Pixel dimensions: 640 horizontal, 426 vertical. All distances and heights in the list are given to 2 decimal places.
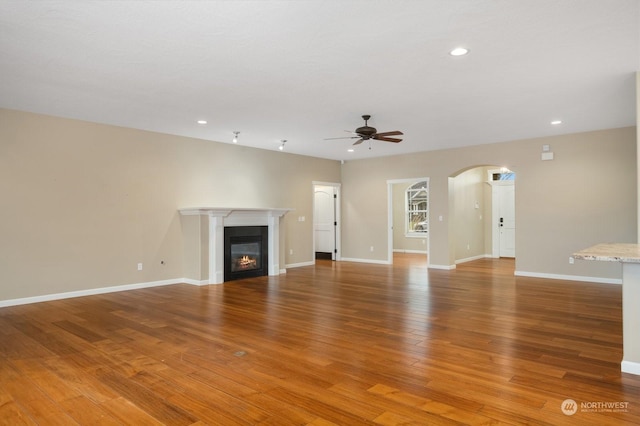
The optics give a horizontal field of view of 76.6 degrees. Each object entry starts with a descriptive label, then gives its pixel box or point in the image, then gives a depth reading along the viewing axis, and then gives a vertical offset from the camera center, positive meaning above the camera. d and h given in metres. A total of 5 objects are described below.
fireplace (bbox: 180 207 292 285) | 7.08 -0.21
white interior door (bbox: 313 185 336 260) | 10.88 -0.05
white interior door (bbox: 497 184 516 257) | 10.98 -0.08
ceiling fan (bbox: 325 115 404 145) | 5.91 +1.23
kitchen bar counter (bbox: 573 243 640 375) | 3.01 -0.73
